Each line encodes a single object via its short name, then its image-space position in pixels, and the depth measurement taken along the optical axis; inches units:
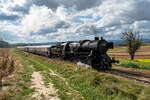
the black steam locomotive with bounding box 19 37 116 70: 549.3
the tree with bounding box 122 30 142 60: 1002.7
